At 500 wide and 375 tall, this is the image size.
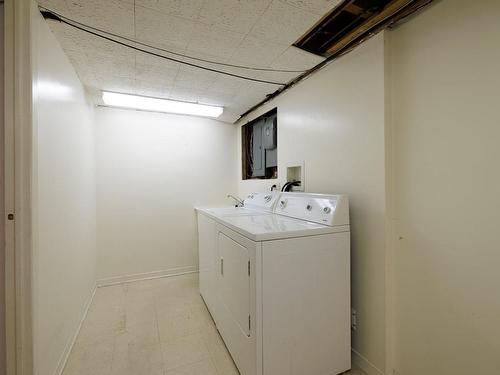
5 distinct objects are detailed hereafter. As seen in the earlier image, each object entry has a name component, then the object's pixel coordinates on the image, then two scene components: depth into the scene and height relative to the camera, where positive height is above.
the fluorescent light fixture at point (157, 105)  2.42 +0.96
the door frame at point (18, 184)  1.07 +0.02
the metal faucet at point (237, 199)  3.24 -0.19
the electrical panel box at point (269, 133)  2.54 +0.62
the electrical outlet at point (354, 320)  1.52 -0.91
